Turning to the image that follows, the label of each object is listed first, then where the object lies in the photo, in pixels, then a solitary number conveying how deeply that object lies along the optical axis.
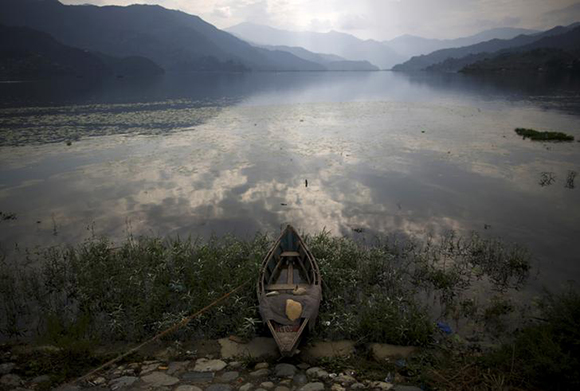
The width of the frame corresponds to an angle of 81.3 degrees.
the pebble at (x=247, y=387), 7.05
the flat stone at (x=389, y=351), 8.32
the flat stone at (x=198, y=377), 7.39
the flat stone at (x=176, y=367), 7.69
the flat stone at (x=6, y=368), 7.40
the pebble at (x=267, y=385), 7.15
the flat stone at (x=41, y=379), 7.10
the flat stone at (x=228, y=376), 7.41
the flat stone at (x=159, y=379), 7.22
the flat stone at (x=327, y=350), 8.38
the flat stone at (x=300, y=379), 7.31
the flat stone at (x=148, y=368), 7.61
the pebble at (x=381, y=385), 7.00
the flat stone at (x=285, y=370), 7.59
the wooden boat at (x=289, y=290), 8.47
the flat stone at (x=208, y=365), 7.78
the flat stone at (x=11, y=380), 7.01
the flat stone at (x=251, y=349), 8.35
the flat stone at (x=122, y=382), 7.11
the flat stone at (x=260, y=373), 7.58
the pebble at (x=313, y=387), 7.04
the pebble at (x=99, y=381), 7.20
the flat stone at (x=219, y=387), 7.07
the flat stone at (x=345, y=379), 7.27
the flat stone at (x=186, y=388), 7.05
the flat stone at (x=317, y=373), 7.49
